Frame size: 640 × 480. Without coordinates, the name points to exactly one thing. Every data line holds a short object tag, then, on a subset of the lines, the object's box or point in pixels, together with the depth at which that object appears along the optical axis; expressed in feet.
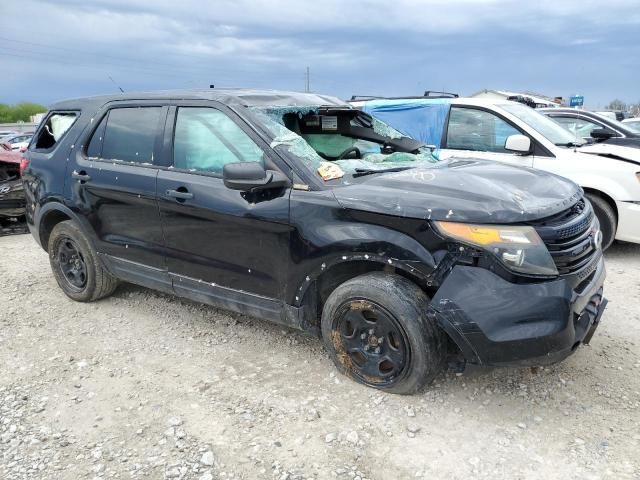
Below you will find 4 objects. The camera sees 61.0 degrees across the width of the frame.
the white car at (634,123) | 38.27
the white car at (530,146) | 17.83
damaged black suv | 8.74
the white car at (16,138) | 74.17
